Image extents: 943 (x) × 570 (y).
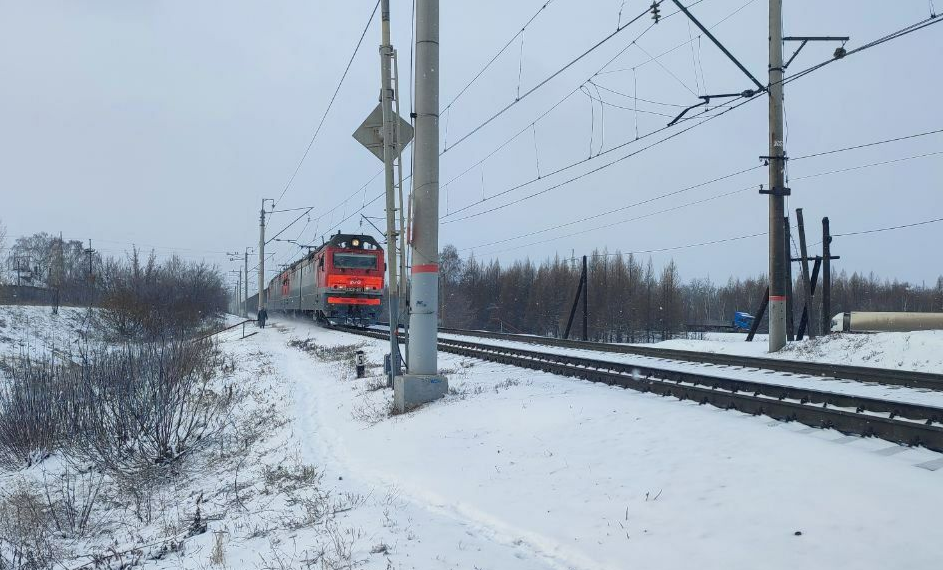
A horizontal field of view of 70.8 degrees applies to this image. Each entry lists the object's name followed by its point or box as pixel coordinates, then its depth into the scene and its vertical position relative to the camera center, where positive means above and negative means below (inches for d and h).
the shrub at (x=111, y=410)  433.4 -75.5
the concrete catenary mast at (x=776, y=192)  718.5 +121.1
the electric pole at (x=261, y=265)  1767.3 +103.6
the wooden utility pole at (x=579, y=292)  1185.4 +21.3
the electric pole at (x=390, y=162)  435.2 +95.3
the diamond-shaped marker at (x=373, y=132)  466.3 +122.8
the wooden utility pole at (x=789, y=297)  780.6 +8.3
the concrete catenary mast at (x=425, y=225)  420.2 +50.5
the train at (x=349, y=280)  1166.3 +44.0
